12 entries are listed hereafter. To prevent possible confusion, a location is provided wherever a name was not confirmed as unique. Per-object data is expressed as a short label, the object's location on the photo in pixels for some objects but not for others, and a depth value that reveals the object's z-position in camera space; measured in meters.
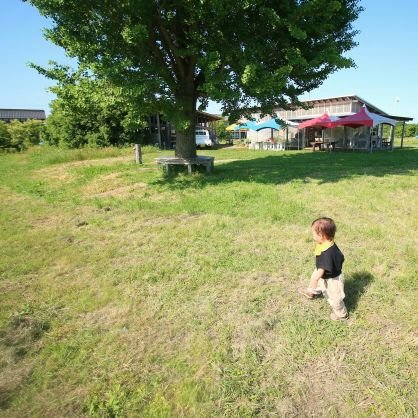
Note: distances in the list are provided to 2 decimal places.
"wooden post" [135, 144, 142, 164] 15.37
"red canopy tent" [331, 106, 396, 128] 21.54
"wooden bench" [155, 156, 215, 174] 10.88
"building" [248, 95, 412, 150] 26.02
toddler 3.12
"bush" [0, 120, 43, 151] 32.56
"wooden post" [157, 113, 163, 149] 29.14
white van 30.69
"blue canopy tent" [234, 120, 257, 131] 28.63
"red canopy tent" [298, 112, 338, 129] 24.36
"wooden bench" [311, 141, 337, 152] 24.37
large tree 7.96
